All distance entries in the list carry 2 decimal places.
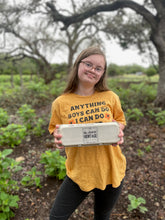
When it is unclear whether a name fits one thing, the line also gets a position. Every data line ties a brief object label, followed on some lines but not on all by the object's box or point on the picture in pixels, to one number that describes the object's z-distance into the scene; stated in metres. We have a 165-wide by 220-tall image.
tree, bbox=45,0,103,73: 9.66
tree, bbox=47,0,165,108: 5.14
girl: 1.25
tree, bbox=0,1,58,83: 9.76
